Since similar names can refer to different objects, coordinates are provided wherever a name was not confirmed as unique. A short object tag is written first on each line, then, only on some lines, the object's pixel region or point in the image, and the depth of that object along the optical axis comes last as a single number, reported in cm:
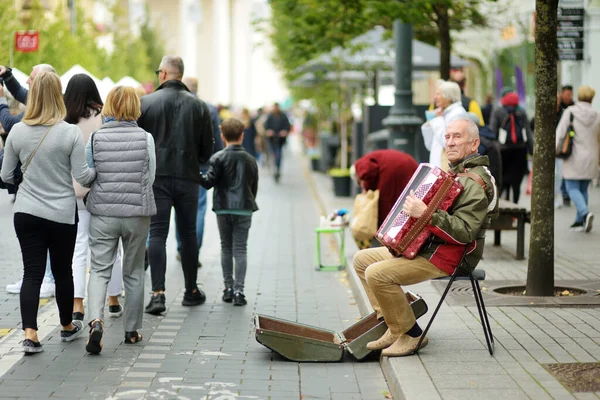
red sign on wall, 3220
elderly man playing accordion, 1097
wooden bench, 1882
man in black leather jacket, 1510
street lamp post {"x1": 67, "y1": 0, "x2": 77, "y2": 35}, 4922
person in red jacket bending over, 1659
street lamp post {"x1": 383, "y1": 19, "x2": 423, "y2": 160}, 2334
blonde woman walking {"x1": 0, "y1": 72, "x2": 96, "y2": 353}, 1220
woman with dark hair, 1387
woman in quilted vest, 1278
